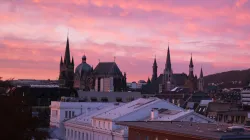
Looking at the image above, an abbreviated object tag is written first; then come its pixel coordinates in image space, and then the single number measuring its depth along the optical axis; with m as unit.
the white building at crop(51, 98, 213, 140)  60.24
